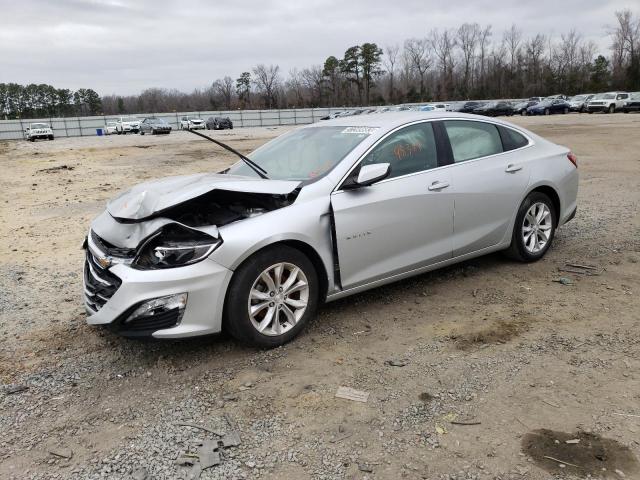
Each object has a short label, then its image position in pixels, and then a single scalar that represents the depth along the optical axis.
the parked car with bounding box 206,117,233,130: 55.50
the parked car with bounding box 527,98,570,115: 52.97
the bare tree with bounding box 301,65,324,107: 108.19
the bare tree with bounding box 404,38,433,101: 109.31
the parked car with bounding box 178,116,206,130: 56.52
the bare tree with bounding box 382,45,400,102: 104.81
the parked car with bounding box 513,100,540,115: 55.60
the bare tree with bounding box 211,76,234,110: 120.56
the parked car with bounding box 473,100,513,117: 53.09
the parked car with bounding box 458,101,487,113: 53.09
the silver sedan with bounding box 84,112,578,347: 3.55
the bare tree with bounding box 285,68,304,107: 112.62
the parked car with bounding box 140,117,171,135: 46.38
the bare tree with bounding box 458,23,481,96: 105.12
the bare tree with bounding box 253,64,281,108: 114.12
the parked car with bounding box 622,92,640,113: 46.47
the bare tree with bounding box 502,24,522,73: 99.62
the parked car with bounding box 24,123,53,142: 45.78
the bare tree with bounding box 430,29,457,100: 104.46
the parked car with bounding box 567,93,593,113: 52.03
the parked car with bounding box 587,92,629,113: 47.25
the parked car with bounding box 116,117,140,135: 54.98
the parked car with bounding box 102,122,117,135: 58.51
